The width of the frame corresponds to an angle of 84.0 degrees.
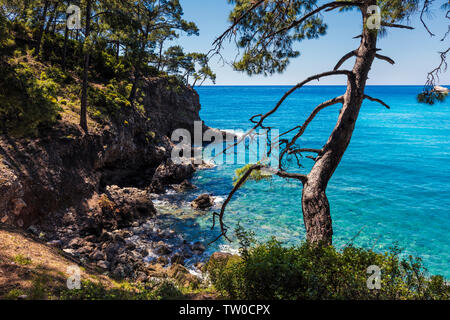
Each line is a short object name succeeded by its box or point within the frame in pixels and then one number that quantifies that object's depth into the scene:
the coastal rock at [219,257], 10.86
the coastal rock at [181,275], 10.31
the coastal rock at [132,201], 16.78
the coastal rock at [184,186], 24.03
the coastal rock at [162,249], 13.91
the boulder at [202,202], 20.16
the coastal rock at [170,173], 24.20
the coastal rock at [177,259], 13.07
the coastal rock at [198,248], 14.46
